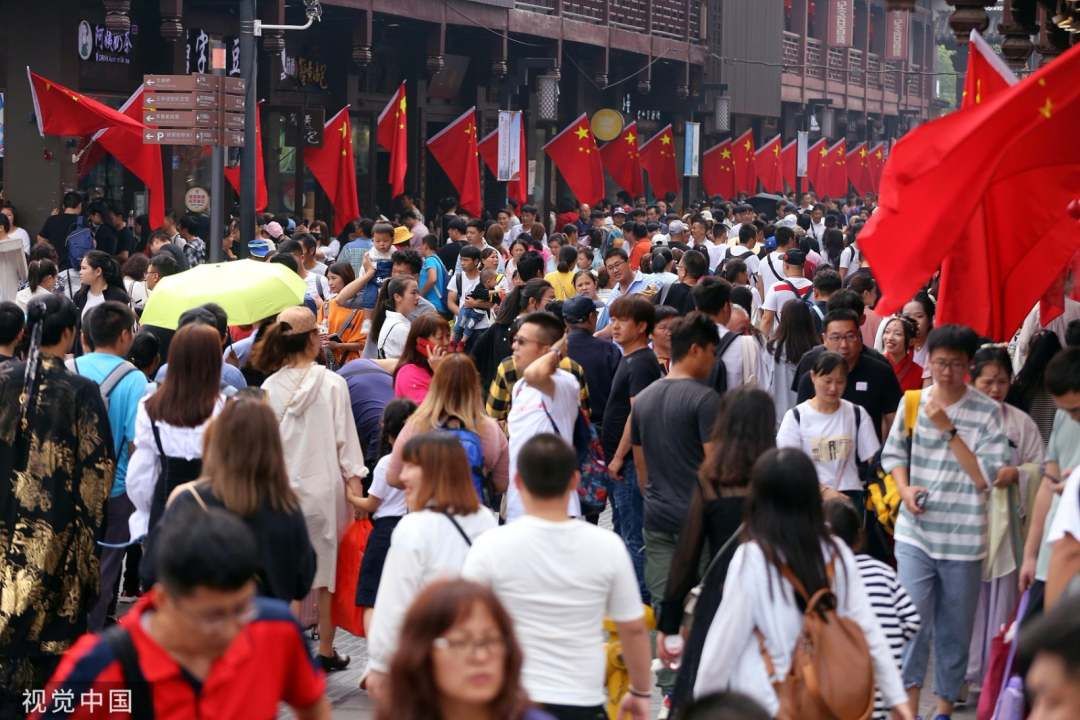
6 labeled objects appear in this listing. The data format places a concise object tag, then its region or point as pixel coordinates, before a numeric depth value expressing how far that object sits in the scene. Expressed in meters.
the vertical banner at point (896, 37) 54.44
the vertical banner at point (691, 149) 35.12
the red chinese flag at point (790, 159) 38.92
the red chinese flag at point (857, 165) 44.62
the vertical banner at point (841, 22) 47.50
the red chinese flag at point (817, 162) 41.04
